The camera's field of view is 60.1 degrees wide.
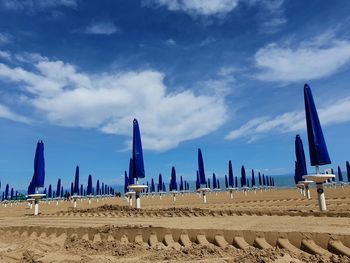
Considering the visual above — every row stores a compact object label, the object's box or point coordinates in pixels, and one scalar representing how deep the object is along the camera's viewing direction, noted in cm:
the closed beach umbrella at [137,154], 1318
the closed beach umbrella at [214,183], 3998
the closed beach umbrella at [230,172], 2788
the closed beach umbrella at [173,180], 2623
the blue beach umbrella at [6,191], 4016
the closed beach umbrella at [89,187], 3072
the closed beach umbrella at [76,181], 2448
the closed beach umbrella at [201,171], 2078
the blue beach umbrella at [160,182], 3777
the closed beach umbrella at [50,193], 4909
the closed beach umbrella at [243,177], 3365
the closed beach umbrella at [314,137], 905
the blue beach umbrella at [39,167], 1446
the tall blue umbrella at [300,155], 1638
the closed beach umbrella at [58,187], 4047
